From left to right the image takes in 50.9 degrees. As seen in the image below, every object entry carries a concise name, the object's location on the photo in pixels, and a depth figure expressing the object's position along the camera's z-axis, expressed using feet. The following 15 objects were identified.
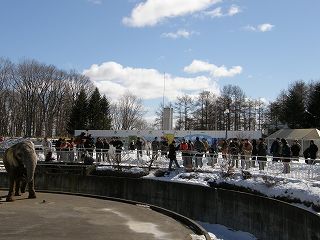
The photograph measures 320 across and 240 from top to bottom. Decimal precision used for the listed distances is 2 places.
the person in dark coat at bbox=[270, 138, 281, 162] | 58.95
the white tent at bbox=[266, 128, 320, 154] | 91.24
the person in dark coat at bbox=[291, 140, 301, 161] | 57.27
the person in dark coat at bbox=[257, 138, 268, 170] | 58.84
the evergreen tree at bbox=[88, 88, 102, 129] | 194.46
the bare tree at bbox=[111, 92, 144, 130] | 273.65
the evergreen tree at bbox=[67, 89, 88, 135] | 190.02
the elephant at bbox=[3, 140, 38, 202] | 38.95
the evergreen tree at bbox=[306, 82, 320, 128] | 146.79
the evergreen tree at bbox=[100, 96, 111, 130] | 198.77
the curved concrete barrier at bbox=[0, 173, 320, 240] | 32.19
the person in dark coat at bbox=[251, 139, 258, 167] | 61.88
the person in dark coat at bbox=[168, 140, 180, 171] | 59.02
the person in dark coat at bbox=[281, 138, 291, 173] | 55.30
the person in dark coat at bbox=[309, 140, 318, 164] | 55.95
